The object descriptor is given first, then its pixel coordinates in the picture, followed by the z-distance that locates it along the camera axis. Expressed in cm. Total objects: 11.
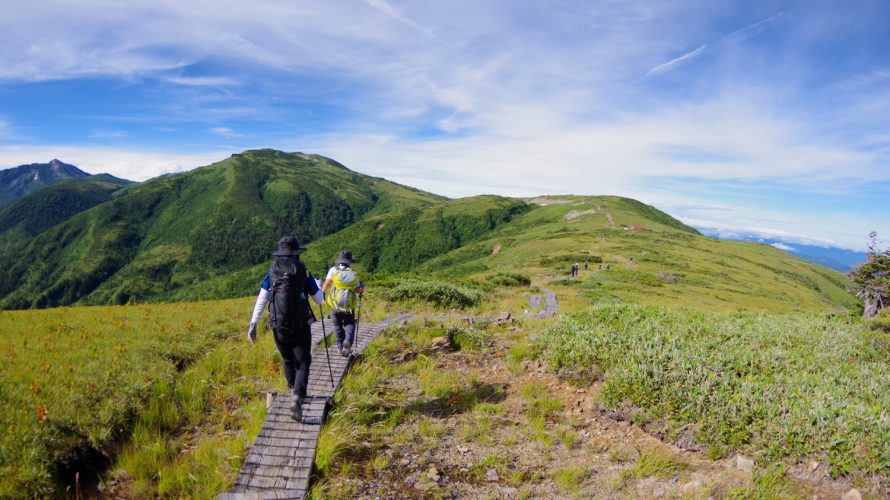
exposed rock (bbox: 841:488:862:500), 509
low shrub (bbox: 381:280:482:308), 1883
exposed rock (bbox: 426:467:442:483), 626
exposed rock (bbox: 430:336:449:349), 1191
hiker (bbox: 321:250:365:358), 955
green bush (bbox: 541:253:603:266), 6681
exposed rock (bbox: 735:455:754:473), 589
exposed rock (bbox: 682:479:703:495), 547
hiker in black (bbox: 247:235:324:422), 684
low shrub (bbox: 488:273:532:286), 3650
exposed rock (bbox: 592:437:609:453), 707
